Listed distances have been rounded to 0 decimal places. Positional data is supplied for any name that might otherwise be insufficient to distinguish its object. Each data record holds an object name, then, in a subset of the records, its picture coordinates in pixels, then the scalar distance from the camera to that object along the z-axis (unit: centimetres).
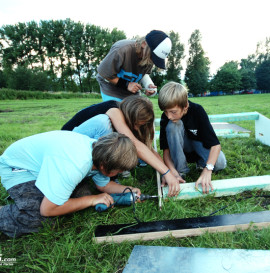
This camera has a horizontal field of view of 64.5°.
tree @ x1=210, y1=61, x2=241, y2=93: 4488
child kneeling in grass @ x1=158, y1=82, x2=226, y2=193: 203
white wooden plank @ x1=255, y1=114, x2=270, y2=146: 331
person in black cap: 228
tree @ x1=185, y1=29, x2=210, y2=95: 4197
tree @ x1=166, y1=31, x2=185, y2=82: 4176
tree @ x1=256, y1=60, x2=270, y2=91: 4181
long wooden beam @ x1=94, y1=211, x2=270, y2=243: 151
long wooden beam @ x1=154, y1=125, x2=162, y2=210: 186
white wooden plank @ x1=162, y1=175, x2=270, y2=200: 196
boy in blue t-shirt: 146
